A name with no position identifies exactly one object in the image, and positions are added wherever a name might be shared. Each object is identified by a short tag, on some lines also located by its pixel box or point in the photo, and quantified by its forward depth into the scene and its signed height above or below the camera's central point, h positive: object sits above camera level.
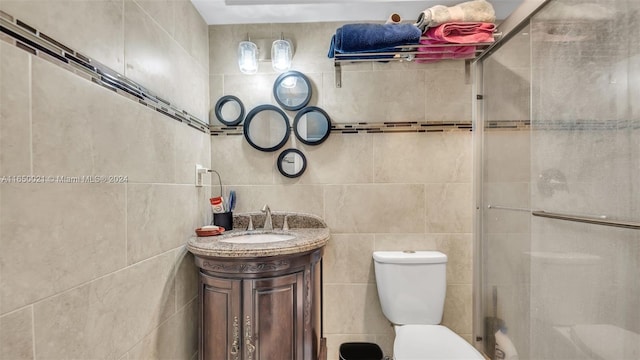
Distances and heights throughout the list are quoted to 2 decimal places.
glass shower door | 0.91 -0.03
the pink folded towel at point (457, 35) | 1.41 +0.71
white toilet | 1.57 -0.62
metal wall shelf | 1.44 +0.65
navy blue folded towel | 1.40 +0.70
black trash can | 1.70 -1.05
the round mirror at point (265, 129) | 1.72 +0.30
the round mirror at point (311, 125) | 1.71 +0.32
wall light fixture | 1.65 +0.71
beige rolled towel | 1.40 +0.81
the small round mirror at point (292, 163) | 1.73 +0.09
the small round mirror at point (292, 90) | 1.71 +0.53
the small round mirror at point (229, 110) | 1.72 +0.41
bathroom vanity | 1.19 -0.53
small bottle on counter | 1.59 -0.15
